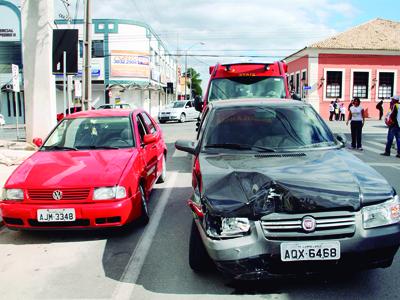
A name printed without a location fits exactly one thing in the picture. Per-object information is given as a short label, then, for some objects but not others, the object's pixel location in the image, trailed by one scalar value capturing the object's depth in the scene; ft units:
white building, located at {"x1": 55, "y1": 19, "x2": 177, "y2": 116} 135.03
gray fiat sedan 11.36
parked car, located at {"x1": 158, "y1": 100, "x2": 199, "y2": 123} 106.22
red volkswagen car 17.07
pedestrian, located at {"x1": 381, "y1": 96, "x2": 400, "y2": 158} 41.29
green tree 405.18
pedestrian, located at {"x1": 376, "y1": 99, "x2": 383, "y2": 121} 117.80
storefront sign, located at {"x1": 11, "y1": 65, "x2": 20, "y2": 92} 51.16
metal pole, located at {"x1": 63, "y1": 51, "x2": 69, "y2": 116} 43.37
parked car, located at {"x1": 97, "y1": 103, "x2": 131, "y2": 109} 92.28
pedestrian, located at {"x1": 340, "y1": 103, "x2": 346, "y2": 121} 114.37
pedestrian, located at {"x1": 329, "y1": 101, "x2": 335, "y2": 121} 112.37
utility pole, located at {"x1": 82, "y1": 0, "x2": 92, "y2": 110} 50.47
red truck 39.32
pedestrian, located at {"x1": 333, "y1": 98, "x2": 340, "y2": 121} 113.19
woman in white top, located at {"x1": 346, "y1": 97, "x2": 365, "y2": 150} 46.55
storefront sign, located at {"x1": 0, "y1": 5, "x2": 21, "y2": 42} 76.95
